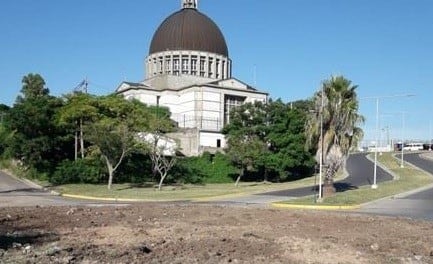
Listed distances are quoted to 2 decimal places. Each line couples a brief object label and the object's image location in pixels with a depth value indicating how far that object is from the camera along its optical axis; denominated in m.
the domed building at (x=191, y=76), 92.75
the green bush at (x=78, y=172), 54.97
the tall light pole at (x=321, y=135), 38.35
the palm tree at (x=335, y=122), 41.00
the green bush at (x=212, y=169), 63.88
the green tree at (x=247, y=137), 60.03
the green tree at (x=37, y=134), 54.56
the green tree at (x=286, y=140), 62.66
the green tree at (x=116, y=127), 50.31
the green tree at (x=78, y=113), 55.44
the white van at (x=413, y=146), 154.39
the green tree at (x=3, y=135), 64.75
